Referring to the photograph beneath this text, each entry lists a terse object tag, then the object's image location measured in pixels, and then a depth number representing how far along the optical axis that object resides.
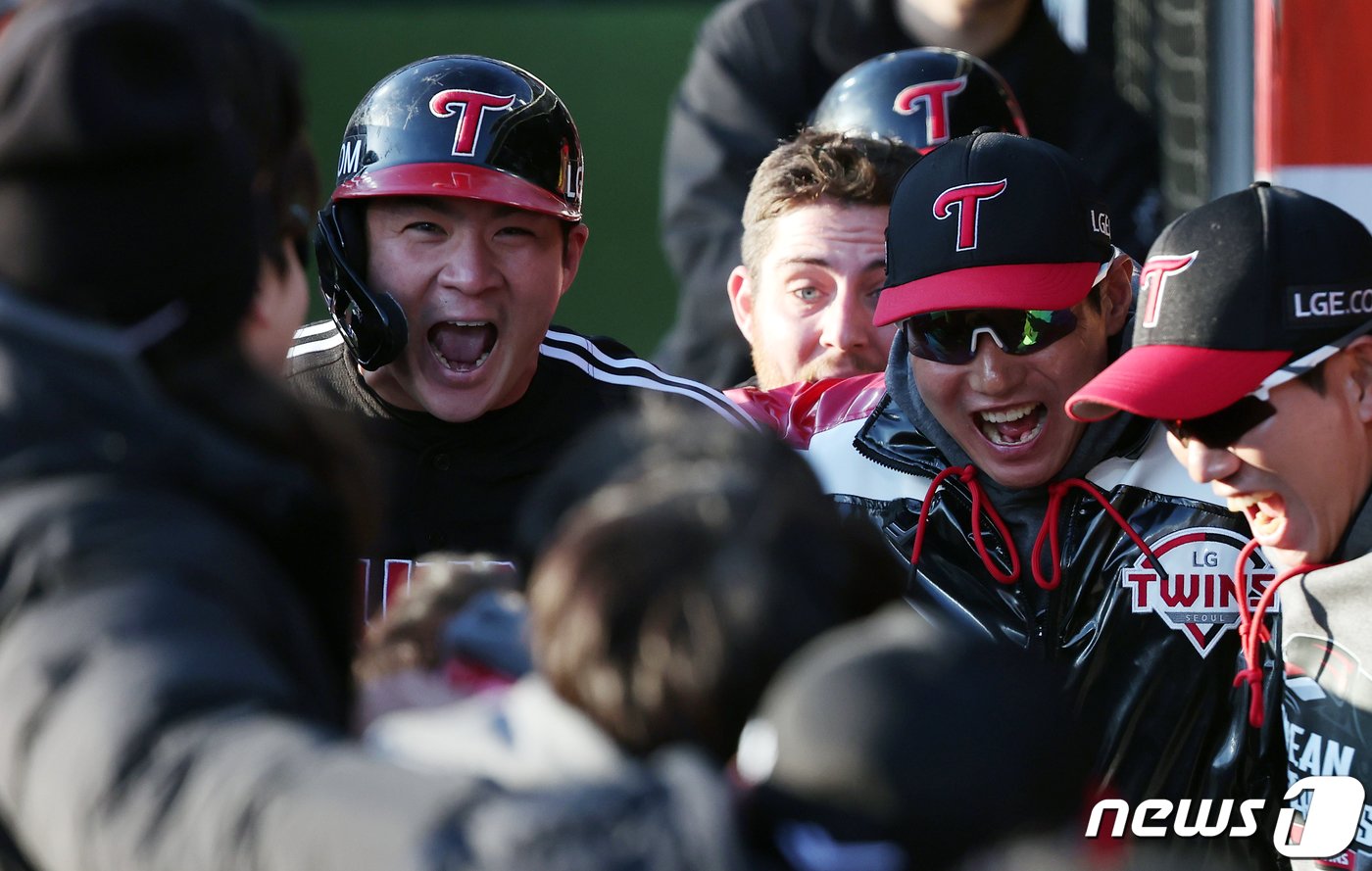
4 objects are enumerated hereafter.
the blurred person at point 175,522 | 5.23
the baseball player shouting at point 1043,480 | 7.00
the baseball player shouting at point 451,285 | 7.30
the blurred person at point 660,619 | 5.67
